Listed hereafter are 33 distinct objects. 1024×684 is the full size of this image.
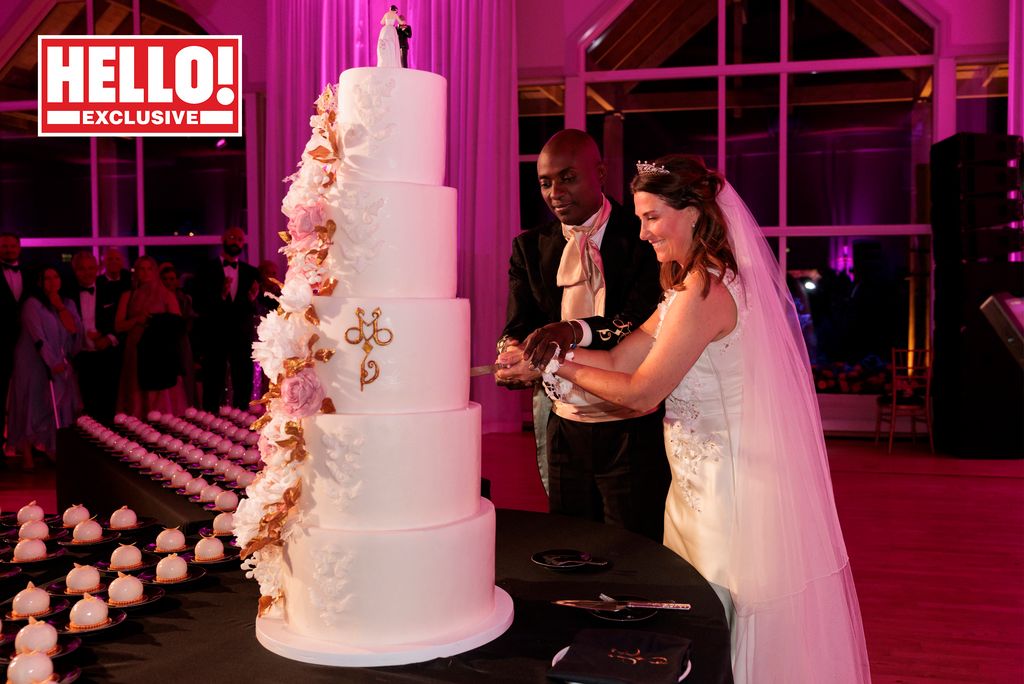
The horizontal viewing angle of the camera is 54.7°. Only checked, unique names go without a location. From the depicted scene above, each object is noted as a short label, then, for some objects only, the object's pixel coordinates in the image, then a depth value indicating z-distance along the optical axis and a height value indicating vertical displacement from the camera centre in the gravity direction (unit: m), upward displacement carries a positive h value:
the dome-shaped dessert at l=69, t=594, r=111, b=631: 1.63 -0.50
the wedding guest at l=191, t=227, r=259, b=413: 7.33 -0.12
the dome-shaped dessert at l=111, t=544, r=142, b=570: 2.00 -0.51
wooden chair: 7.61 -0.70
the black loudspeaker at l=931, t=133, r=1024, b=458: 7.29 +0.16
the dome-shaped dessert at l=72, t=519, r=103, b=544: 2.21 -0.50
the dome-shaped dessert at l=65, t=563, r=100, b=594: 1.83 -0.50
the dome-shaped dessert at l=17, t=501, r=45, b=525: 2.33 -0.48
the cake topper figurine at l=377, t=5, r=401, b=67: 1.68 +0.45
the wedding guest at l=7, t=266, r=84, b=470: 6.88 -0.46
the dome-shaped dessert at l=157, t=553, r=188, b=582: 1.90 -0.50
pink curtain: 8.62 +1.53
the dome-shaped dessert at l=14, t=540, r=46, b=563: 2.05 -0.50
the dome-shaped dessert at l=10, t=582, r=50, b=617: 1.70 -0.51
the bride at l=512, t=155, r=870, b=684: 2.10 -0.28
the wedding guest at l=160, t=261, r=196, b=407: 7.27 -0.12
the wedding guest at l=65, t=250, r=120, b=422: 7.09 -0.39
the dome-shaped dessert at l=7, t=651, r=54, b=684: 1.38 -0.51
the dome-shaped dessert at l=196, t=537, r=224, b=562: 2.02 -0.49
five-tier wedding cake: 1.59 -0.17
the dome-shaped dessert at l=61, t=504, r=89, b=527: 2.33 -0.49
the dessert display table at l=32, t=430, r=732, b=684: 1.49 -0.53
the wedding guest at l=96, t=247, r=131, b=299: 7.57 +0.27
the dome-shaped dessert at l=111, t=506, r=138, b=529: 2.33 -0.50
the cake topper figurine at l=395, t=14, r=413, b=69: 1.76 +0.50
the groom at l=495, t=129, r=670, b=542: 2.84 -0.01
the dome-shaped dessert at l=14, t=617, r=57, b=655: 1.50 -0.50
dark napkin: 1.40 -0.51
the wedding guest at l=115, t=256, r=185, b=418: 6.66 -0.25
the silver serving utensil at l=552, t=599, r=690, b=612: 1.70 -0.51
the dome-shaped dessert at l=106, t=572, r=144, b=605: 1.75 -0.50
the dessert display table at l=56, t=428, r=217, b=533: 2.55 -0.53
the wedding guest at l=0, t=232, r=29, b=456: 6.86 +0.00
